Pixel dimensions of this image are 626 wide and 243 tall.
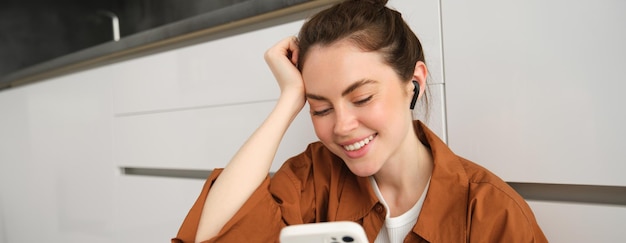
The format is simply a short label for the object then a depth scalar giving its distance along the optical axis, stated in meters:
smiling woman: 0.67
